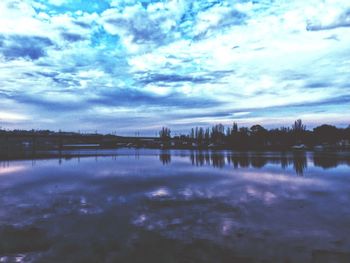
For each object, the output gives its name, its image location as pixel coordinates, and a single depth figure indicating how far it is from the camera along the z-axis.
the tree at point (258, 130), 171.65
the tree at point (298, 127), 161.57
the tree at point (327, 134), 139.88
